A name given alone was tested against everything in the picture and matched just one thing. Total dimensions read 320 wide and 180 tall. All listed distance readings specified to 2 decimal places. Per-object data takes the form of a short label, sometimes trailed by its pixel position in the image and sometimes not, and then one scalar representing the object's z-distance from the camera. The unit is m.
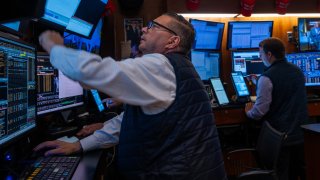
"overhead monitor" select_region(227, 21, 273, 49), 4.18
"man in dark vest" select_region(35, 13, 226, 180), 1.07
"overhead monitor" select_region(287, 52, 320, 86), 4.09
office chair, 1.97
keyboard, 1.14
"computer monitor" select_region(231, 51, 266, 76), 4.13
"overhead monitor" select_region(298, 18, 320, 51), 4.25
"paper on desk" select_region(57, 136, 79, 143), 1.65
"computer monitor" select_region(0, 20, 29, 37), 1.41
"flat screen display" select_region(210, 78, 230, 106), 3.57
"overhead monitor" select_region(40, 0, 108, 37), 2.07
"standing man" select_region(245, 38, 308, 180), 2.97
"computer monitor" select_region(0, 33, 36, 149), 1.20
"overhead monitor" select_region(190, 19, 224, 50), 3.94
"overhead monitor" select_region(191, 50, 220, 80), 4.00
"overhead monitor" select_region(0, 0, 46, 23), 1.06
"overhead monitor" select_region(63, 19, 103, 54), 2.99
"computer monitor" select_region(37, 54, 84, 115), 1.73
